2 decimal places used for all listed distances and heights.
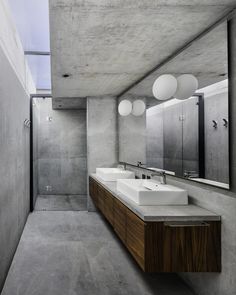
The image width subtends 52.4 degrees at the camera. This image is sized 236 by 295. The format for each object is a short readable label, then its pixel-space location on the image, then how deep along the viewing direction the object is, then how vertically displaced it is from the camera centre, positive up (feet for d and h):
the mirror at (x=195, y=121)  5.94 +0.77
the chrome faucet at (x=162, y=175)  8.33 -1.08
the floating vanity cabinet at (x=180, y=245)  5.40 -2.28
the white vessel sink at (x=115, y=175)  11.01 -1.40
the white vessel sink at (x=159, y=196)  6.42 -1.41
